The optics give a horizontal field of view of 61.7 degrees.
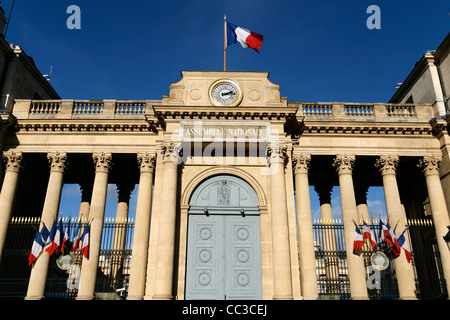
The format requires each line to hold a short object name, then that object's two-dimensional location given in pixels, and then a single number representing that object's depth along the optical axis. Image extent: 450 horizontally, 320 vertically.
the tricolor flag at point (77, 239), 16.91
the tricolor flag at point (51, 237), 16.61
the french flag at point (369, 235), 16.75
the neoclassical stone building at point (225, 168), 16.56
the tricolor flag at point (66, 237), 16.83
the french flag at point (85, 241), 16.52
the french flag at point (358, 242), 16.50
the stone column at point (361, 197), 22.80
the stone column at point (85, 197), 22.70
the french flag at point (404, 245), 16.47
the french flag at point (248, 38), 20.56
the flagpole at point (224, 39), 20.91
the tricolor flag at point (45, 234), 16.69
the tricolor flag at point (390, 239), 16.62
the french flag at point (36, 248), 16.36
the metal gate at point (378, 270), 17.55
